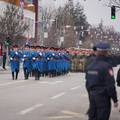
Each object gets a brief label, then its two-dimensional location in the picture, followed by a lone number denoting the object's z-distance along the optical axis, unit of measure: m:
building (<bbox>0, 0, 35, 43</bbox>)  110.50
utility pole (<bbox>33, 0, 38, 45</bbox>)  118.14
